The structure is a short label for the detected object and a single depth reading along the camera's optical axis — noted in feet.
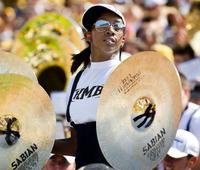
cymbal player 24.34
